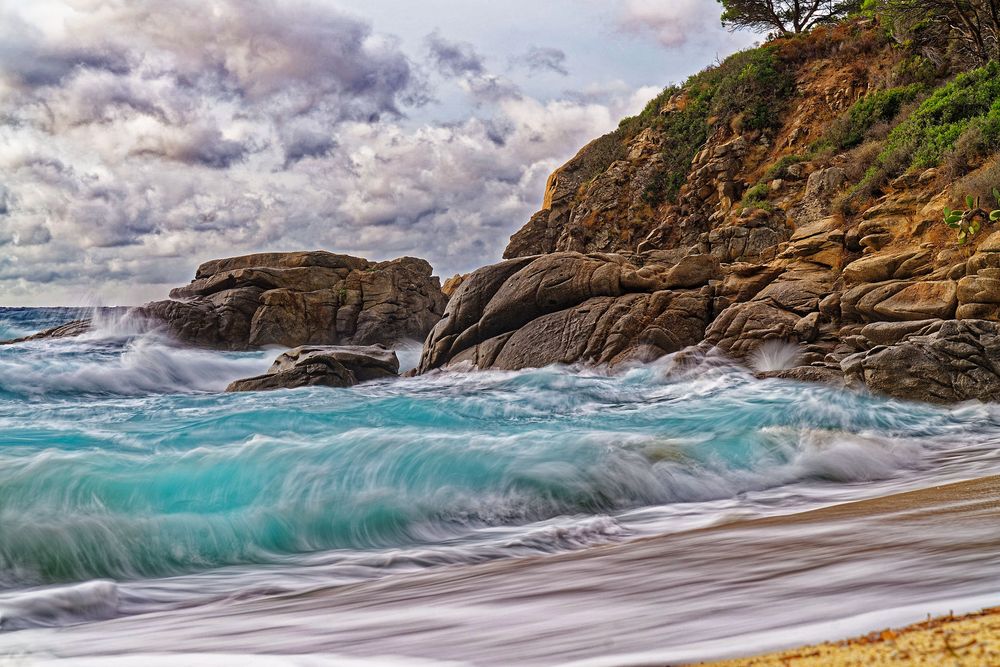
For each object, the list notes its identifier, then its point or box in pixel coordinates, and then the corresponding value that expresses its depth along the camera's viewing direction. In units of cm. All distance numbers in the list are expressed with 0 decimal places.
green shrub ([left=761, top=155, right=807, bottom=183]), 2461
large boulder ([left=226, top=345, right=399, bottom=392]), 1823
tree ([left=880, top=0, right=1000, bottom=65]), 2023
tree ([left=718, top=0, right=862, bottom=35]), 3488
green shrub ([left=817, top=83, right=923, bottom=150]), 2303
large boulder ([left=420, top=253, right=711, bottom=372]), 1658
